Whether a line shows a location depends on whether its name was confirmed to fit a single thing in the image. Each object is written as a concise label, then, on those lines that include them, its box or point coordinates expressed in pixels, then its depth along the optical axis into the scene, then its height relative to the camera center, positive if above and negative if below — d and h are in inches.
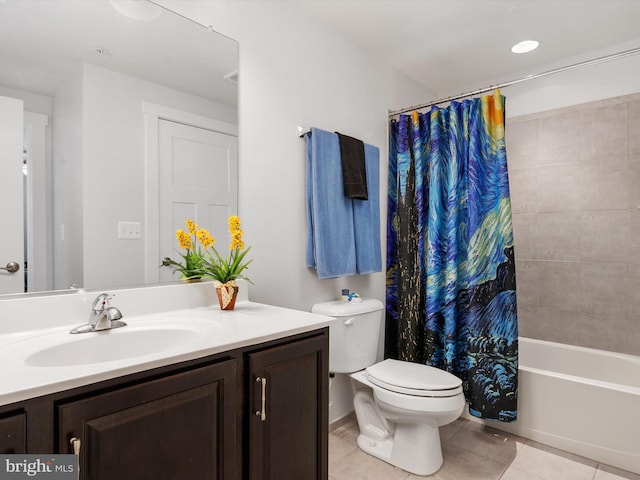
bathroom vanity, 30.6 -14.7
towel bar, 77.8 +23.8
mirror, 48.3 +17.6
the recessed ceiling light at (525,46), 92.2 +48.9
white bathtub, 72.4 -34.6
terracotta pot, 59.1 -7.7
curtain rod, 69.7 +34.2
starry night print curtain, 81.7 -2.0
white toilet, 69.2 -28.3
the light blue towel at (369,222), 86.0 +5.4
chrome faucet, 46.3 -8.4
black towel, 82.6 +17.1
